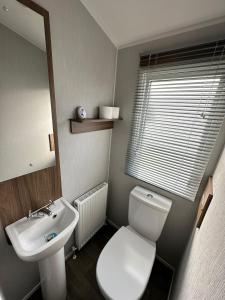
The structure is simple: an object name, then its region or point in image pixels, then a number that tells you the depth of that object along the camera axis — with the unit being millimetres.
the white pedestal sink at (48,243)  841
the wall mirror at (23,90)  770
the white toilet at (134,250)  950
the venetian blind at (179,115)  971
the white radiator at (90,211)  1401
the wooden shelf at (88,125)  1138
